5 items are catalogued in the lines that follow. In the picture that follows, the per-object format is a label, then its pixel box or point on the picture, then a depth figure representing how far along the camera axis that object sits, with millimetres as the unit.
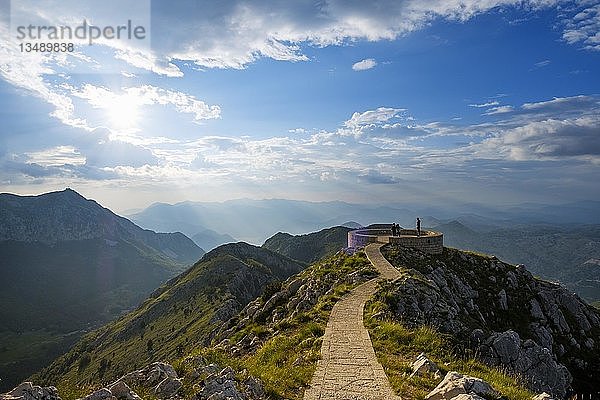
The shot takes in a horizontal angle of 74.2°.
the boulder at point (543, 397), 11765
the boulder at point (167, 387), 12547
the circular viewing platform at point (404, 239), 53625
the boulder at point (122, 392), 11391
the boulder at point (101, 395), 10828
